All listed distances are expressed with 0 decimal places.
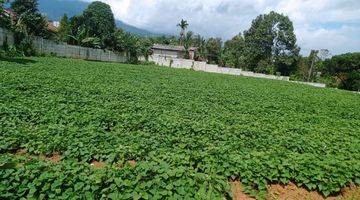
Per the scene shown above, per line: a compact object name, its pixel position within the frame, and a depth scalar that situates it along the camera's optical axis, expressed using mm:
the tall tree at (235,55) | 80350
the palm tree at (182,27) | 88525
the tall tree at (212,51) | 93688
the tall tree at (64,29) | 47078
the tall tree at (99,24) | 55500
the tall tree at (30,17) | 37875
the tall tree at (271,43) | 77250
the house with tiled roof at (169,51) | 79625
